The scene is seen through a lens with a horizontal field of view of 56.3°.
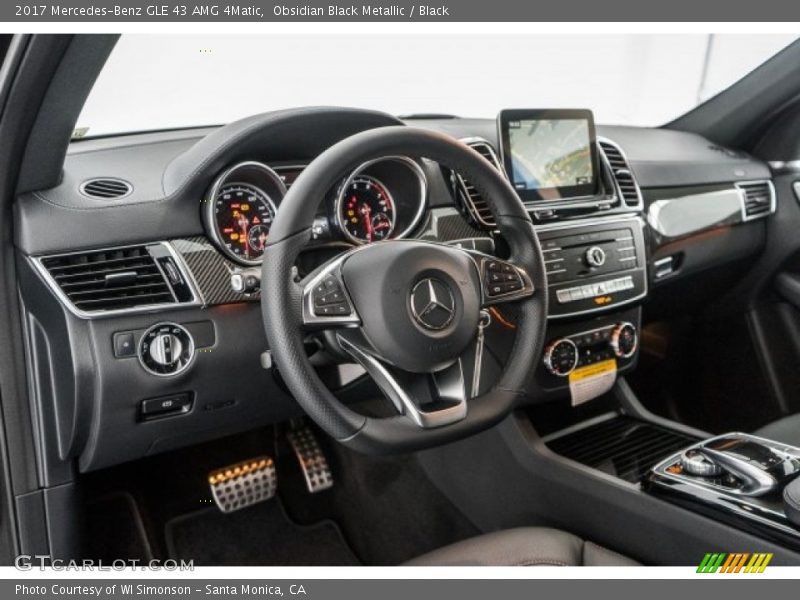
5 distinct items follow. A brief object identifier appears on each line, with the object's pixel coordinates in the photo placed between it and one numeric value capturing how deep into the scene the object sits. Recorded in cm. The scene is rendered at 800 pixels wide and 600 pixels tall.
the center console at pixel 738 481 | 130
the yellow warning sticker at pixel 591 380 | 189
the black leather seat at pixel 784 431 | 168
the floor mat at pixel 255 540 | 190
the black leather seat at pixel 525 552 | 132
